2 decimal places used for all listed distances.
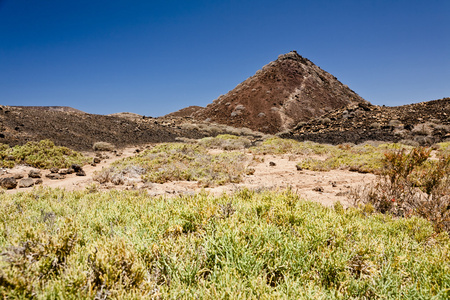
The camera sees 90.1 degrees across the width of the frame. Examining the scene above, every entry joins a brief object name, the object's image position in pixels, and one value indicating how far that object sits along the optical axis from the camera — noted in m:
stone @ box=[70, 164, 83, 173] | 10.33
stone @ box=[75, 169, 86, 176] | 9.87
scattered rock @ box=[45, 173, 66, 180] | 9.15
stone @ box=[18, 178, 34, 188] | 7.71
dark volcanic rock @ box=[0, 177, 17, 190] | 7.34
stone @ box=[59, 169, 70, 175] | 9.88
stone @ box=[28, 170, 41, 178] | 8.77
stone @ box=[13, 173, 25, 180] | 8.60
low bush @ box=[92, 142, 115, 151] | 16.58
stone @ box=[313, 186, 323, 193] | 7.05
